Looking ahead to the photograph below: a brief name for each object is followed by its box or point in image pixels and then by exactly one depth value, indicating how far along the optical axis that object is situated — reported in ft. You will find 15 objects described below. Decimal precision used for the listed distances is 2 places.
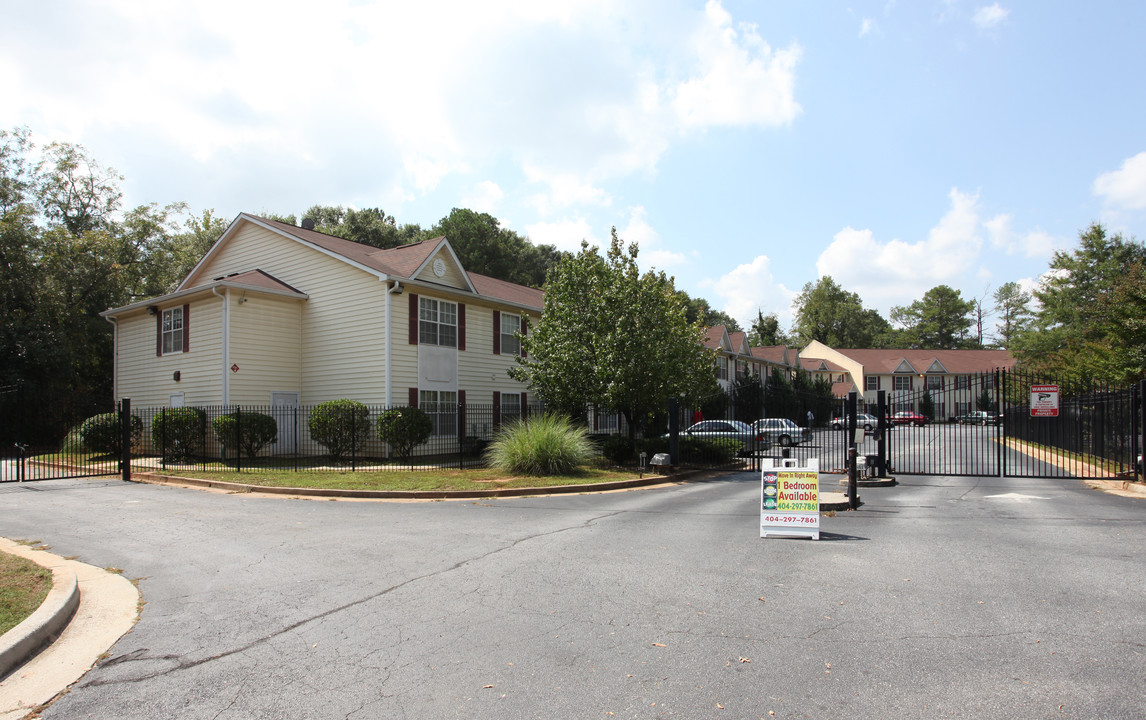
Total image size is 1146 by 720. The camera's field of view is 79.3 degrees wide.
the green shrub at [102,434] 70.55
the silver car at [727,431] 73.05
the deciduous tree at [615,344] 63.16
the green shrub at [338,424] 65.41
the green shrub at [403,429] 65.21
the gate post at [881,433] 50.75
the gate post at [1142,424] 44.78
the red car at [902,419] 151.48
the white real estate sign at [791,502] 29.40
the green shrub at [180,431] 65.92
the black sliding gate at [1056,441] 49.78
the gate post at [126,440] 54.90
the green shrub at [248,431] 63.98
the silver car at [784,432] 79.20
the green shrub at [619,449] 65.98
